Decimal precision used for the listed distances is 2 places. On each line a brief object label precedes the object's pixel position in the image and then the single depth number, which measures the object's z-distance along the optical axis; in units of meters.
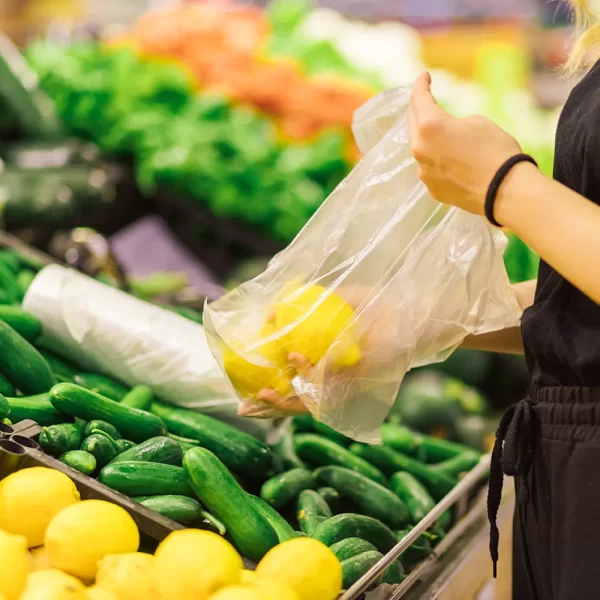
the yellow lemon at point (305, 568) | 1.27
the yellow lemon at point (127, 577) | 1.20
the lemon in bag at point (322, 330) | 1.51
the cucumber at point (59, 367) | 1.94
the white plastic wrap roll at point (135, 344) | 1.91
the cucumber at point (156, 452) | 1.57
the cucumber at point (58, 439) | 1.53
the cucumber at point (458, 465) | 2.15
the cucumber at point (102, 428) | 1.62
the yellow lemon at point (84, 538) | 1.24
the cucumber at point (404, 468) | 2.03
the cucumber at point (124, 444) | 1.63
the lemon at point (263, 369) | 1.55
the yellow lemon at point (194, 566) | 1.16
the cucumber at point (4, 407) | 1.56
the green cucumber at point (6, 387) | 1.71
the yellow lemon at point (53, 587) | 1.11
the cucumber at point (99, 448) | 1.55
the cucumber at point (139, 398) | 1.83
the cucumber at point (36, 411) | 1.62
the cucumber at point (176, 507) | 1.46
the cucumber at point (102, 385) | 1.89
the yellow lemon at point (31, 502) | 1.33
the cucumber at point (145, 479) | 1.50
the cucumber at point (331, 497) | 1.77
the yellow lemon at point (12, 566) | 1.16
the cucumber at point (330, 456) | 1.93
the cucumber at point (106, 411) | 1.65
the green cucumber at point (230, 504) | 1.46
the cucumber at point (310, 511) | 1.62
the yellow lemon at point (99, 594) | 1.15
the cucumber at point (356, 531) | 1.55
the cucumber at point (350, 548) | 1.48
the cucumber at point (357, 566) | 1.42
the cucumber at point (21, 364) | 1.75
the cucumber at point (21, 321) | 1.89
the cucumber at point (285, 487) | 1.70
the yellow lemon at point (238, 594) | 1.12
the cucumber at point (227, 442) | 1.75
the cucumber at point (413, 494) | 1.85
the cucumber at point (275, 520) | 1.52
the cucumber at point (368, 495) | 1.79
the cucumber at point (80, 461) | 1.50
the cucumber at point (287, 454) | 1.91
